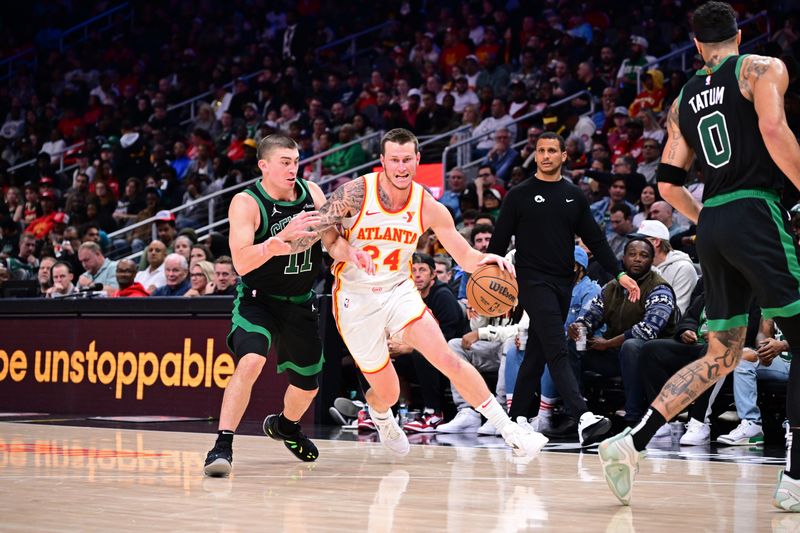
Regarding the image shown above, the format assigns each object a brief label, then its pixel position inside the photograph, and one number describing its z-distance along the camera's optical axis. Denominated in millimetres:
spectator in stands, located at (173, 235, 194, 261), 12430
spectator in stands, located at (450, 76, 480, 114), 16234
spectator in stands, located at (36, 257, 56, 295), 13344
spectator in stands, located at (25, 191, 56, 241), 17125
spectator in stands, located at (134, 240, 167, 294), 12953
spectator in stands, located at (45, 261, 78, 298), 12367
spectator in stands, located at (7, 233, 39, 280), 15062
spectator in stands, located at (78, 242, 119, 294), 13047
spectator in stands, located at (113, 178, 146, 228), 17062
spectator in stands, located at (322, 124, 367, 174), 16250
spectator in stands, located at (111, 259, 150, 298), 12172
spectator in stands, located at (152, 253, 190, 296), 11625
